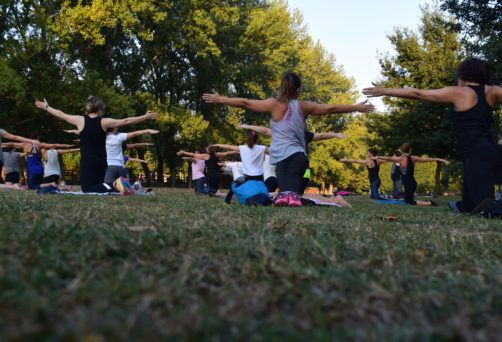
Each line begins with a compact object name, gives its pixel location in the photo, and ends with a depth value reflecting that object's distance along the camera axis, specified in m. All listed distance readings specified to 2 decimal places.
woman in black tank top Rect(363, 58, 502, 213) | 7.32
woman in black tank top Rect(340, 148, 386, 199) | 22.58
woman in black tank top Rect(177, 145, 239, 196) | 17.56
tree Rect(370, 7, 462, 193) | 29.05
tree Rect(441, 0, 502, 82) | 18.56
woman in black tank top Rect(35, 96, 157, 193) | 10.99
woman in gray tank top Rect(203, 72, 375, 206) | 8.43
